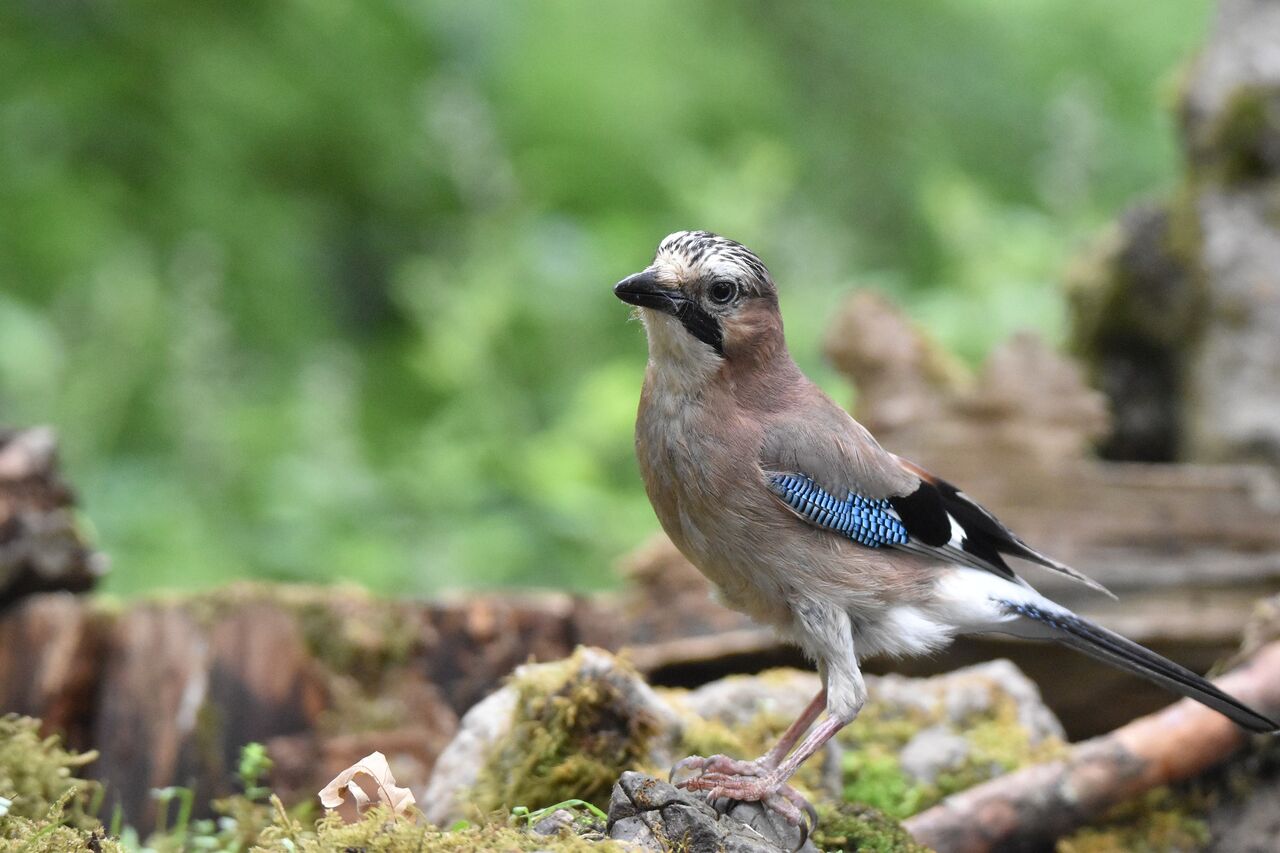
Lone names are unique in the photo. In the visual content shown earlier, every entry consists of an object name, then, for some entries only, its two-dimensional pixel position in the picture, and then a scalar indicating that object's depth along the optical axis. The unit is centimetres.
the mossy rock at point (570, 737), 789
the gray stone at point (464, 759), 816
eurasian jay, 788
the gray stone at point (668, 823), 622
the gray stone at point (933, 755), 952
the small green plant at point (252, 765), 807
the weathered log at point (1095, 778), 819
